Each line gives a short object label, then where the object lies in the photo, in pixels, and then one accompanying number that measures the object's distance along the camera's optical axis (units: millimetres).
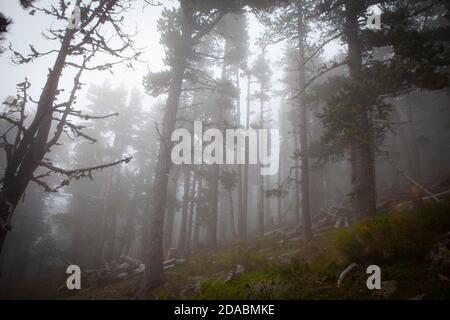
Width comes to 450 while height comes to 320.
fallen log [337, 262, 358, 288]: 5759
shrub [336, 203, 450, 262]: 6008
